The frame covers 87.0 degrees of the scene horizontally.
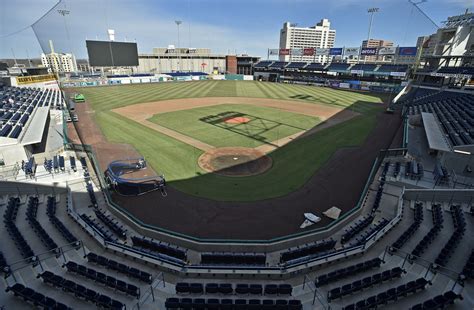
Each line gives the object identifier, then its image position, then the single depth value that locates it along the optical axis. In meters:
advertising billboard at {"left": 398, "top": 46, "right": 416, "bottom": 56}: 65.50
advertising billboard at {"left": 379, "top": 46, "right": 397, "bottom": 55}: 75.38
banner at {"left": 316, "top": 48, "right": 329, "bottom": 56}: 91.09
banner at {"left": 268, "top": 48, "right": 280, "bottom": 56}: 107.19
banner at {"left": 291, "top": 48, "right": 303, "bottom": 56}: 97.38
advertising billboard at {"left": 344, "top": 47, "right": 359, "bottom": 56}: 84.06
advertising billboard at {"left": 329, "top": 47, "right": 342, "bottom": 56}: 86.82
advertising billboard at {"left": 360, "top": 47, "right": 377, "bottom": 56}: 78.24
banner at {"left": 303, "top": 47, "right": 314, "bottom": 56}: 94.06
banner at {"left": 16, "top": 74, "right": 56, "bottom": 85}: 54.79
